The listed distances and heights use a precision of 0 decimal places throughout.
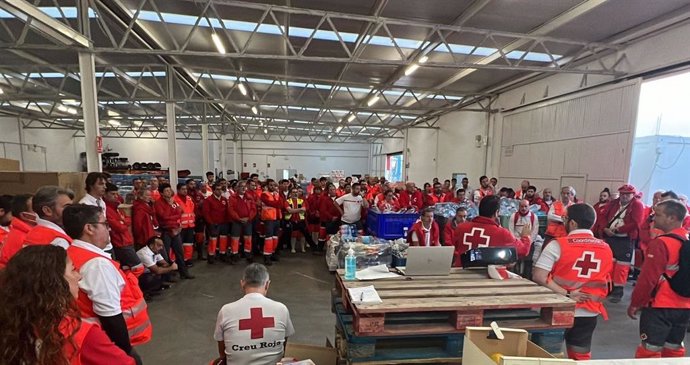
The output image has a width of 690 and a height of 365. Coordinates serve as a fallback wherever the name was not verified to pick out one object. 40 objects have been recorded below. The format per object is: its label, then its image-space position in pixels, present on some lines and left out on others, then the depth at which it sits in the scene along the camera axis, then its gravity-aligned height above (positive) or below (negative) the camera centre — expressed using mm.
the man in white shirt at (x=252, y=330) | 1939 -1130
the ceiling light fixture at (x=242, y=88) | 11538 +2846
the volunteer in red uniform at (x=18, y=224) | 2438 -669
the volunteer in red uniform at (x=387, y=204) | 6882 -975
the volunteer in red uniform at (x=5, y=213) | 3156 -656
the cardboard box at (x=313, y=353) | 2109 -1396
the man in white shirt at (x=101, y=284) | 1711 -763
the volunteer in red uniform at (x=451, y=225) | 5084 -1081
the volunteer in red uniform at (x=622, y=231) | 5098 -1068
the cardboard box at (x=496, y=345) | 1355 -873
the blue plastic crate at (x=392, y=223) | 6363 -1279
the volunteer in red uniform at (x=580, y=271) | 2295 -806
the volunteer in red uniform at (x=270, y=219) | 6461 -1313
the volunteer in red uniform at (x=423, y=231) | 4617 -1039
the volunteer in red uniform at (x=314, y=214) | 7387 -1322
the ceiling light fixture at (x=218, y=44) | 6471 +2703
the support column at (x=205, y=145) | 13562 +566
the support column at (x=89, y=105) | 5406 +899
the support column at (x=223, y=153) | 17872 +280
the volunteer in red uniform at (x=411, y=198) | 8180 -960
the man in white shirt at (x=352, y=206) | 6945 -1023
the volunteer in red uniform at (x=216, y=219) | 6254 -1298
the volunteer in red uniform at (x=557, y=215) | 5500 -916
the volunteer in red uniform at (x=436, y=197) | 8148 -904
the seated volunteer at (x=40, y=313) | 1036 -583
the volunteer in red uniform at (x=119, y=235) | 3977 -1088
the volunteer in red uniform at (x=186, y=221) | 5719 -1236
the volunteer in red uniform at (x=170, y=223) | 5129 -1156
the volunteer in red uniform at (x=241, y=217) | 6258 -1238
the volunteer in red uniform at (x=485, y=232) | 3027 -693
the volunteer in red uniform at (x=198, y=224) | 6947 -1573
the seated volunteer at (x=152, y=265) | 4441 -1663
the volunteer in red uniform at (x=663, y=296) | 2414 -1024
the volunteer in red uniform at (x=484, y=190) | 8156 -664
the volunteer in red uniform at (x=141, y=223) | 4598 -1050
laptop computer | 2449 -790
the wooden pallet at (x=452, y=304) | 1897 -925
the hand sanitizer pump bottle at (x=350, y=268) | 2365 -851
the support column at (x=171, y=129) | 9062 +849
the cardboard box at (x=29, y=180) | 4707 -456
